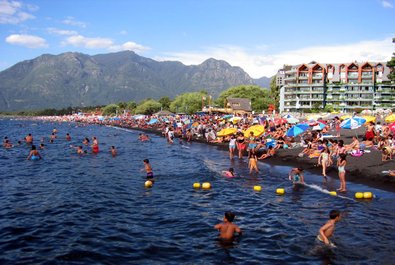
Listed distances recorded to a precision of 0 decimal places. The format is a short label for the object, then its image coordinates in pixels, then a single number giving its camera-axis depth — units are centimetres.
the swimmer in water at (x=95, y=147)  3465
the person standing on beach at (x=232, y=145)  3012
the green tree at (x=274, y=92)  11662
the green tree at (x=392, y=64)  5175
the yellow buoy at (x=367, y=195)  1571
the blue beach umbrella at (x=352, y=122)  2701
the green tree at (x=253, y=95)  11594
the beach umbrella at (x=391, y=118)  3045
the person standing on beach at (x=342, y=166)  1640
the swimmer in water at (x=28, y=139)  4358
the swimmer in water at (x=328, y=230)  1050
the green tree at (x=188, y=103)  11712
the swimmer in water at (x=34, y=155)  3072
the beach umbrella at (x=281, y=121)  4045
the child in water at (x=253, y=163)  2303
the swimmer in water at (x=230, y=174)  2173
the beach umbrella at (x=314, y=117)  4612
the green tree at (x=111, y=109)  17212
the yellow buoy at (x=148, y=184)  1941
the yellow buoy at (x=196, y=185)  1922
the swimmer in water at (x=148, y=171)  2122
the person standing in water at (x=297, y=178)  1876
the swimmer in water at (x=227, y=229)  1129
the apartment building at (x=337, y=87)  9712
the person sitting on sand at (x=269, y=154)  2840
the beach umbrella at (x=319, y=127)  3268
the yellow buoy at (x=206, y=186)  1892
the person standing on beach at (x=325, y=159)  2041
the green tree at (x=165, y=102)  14138
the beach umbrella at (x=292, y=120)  4125
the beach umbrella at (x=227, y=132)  3562
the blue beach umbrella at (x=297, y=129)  2731
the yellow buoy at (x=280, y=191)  1739
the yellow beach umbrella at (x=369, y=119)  3011
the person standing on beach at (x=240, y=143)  3020
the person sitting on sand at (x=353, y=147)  2378
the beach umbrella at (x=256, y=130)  2958
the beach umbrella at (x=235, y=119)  4694
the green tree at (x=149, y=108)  13688
